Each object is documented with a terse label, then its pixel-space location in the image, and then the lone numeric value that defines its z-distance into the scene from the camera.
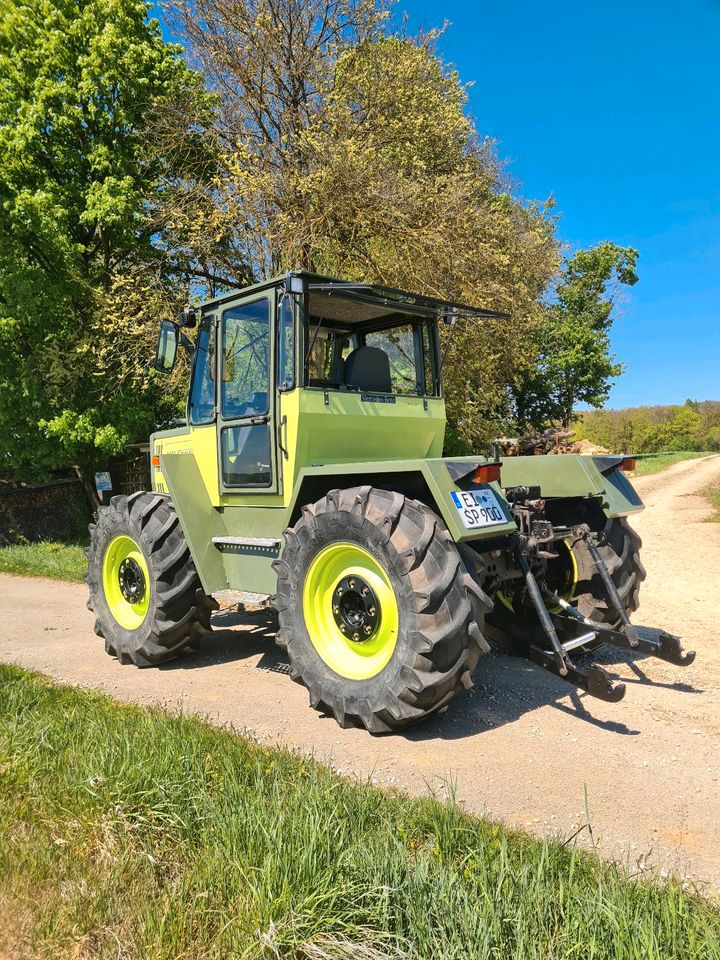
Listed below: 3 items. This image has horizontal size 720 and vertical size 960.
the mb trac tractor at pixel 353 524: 3.77
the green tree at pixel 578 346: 30.52
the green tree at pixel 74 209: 11.50
